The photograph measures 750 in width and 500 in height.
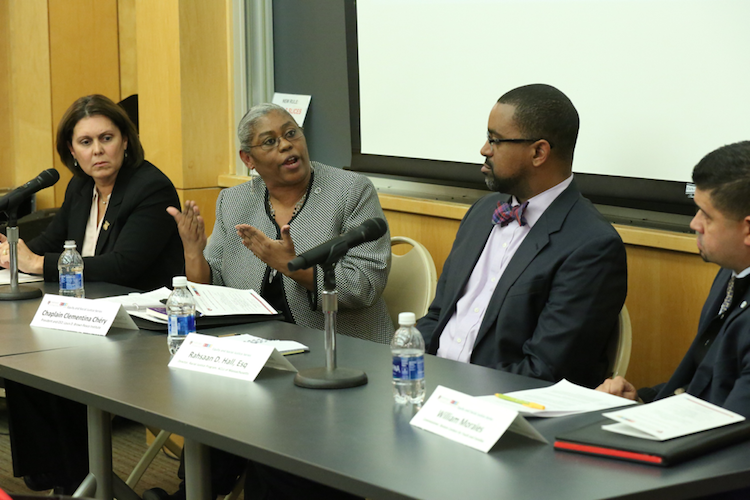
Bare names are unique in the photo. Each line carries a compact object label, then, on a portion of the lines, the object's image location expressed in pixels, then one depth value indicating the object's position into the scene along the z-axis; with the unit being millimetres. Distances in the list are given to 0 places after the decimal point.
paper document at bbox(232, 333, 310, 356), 4195
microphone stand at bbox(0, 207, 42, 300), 5520
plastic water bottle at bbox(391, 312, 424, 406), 3348
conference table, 2561
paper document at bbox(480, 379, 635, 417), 3180
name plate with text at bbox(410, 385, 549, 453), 2844
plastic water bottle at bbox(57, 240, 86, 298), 5680
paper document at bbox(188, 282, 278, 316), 4891
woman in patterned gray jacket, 5551
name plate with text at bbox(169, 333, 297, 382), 3758
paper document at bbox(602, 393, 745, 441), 2818
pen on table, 3184
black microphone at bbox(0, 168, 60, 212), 5395
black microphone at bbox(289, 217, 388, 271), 3307
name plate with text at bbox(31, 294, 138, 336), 4687
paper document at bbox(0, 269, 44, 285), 6161
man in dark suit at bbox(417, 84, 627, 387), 4469
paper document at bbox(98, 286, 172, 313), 5141
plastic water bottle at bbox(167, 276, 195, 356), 4270
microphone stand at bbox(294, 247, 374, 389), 3451
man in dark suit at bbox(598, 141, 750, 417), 3521
